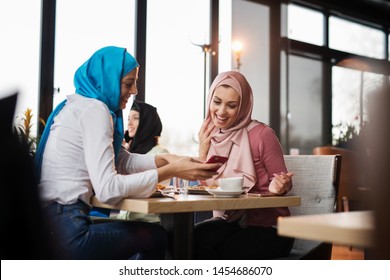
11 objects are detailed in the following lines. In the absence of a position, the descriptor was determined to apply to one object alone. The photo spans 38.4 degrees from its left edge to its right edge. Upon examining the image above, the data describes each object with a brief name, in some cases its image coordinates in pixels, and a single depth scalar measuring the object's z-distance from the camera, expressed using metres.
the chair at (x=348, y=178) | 5.34
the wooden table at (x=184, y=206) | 1.72
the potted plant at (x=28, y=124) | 4.16
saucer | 1.94
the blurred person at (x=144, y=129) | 3.55
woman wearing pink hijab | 2.21
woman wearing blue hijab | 1.79
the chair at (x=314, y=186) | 2.30
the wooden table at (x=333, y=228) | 0.85
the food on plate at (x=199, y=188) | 2.19
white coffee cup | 1.97
